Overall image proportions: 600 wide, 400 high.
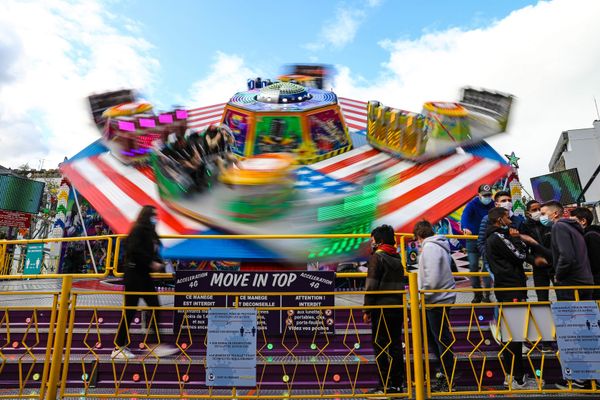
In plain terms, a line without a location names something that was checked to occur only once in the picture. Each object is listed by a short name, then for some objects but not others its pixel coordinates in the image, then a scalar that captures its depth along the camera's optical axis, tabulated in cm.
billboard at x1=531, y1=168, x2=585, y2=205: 2276
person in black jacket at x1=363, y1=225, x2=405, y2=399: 349
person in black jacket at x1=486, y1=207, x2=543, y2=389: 380
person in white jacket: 360
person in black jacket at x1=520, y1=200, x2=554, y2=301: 416
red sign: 2222
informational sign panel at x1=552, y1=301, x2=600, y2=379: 330
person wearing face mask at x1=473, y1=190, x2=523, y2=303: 478
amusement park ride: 969
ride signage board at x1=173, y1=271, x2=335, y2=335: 460
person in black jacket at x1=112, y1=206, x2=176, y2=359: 436
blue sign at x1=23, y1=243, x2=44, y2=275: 1207
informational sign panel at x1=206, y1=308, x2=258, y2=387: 330
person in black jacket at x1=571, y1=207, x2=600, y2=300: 392
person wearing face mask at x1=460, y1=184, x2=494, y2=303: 580
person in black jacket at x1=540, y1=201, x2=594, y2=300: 365
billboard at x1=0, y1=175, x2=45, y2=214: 2269
